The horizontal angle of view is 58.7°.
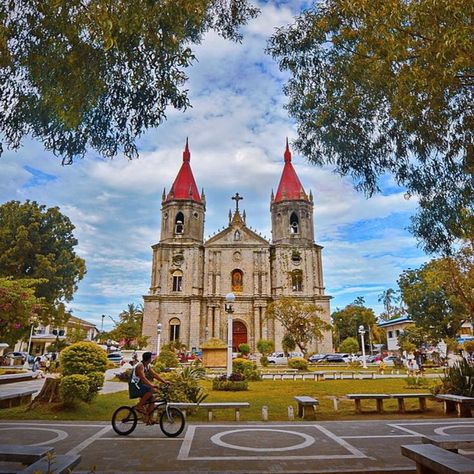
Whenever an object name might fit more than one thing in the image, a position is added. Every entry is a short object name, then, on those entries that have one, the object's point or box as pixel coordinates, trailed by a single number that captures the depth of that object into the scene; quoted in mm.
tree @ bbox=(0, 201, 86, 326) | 27344
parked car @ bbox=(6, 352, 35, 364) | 25566
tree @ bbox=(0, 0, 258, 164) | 4406
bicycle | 6637
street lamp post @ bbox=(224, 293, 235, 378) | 14127
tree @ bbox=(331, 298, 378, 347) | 55875
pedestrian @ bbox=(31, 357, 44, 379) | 18341
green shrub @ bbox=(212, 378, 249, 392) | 13719
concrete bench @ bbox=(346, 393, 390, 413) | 9016
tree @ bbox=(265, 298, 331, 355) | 29094
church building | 38094
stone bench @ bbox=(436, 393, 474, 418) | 8438
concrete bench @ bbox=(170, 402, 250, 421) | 8203
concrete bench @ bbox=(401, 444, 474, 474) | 3604
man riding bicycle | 6672
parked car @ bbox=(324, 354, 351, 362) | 33719
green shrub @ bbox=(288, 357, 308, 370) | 23578
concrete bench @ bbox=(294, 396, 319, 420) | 8616
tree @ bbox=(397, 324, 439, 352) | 34031
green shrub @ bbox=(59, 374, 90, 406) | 8742
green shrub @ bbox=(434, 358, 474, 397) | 9297
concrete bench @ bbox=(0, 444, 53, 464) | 4051
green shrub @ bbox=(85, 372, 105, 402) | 9109
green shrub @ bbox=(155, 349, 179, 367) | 19797
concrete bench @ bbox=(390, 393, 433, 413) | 9196
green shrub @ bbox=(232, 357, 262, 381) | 17745
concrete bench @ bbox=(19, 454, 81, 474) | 3504
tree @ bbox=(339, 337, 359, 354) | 38203
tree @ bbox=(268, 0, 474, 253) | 5152
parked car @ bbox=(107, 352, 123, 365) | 29684
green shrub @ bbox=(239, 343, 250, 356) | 34281
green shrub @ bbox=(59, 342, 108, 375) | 9273
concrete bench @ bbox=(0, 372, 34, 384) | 15009
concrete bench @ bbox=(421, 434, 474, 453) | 4781
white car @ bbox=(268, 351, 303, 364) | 31984
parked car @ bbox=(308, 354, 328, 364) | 33812
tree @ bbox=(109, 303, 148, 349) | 42281
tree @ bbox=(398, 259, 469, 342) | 31859
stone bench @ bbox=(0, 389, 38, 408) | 9222
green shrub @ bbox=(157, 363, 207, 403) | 8945
